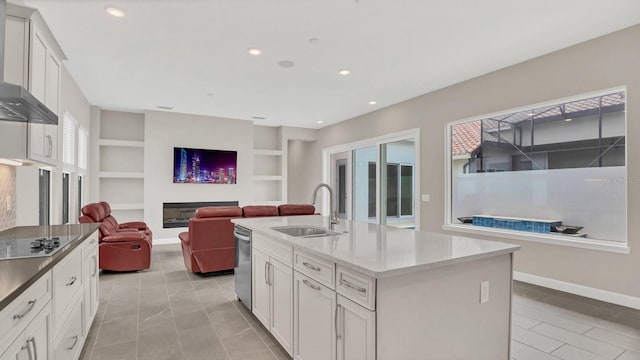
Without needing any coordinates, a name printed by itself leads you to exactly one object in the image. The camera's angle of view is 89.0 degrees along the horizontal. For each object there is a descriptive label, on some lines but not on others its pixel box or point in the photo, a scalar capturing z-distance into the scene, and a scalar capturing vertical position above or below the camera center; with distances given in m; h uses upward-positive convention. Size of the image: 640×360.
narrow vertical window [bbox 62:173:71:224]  4.79 -0.19
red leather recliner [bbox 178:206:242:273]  4.37 -0.78
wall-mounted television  7.44 +0.41
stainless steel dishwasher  3.13 -0.82
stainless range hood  1.64 +0.44
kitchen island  1.53 -0.61
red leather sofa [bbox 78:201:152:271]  4.60 -0.93
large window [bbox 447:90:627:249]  3.61 +0.23
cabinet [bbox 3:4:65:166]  2.24 +0.85
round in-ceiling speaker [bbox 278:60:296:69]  4.29 +1.61
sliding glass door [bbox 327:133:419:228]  6.43 +0.04
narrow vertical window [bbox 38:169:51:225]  3.69 -0.16
